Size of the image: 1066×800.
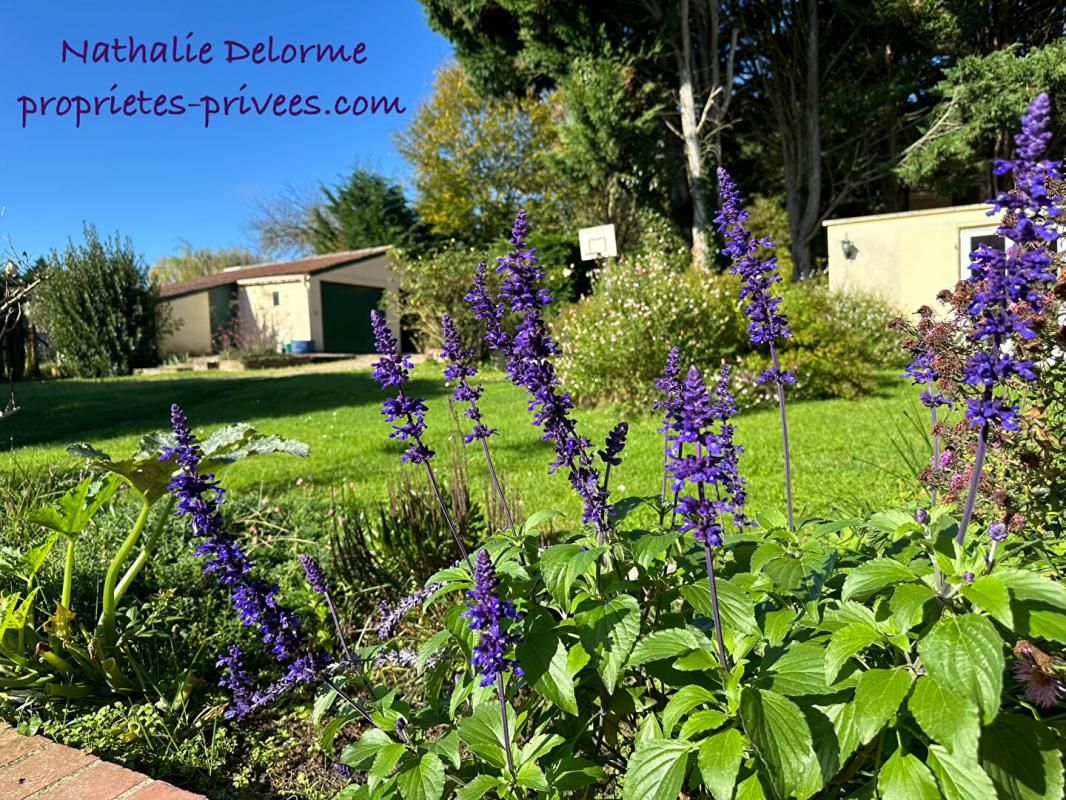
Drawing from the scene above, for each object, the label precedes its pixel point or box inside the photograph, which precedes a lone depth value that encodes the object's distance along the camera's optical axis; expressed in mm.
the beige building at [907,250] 13195
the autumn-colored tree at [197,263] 40250
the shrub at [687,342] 8641
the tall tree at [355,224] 23281
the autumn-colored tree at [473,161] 23172
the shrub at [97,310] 17953
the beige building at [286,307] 23453
